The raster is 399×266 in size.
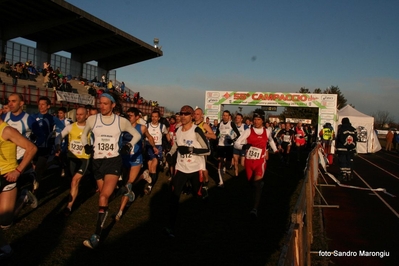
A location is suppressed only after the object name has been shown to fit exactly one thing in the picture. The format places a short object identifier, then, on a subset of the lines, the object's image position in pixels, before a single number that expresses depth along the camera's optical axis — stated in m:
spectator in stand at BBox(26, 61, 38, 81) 28.62
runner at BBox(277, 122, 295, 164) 18.98
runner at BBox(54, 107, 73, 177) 9.77
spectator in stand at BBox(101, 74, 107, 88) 41.72
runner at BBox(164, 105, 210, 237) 6.53
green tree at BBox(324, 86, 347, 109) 75.88
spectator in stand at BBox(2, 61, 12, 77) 25.95
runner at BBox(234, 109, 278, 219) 7.73
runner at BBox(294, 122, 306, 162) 19.96
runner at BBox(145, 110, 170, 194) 10.58
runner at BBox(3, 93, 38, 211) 6.63
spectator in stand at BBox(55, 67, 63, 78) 32.16
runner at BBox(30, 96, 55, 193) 8.31
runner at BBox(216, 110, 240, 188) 12.45
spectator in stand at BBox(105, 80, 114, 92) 39.78
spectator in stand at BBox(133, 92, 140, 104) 41.29
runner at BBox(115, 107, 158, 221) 7.98
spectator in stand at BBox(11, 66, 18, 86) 25.46
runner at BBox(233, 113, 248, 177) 13.31
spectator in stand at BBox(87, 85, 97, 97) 33.34
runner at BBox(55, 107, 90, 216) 7.46
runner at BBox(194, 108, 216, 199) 9.09
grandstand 22.94
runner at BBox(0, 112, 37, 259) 4.71
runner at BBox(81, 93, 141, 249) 5.80
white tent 29.64
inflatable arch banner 27.88
